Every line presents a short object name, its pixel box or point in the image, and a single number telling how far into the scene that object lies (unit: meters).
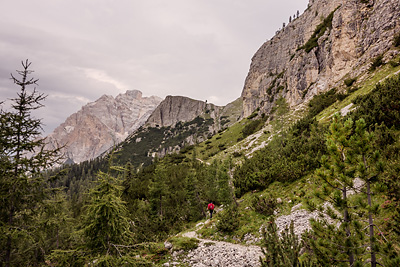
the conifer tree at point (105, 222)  7.41
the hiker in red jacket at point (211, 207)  21.57
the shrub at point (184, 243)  13.34
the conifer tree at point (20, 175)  9.10
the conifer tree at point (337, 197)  5.93
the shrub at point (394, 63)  30.41
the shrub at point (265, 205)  15.59
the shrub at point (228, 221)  15.63
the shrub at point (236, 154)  53.35
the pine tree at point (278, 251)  5.99
